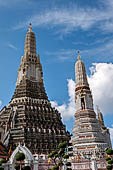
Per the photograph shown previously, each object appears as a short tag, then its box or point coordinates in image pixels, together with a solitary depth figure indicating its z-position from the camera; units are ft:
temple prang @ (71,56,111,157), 133.61
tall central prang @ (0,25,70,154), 163.43
